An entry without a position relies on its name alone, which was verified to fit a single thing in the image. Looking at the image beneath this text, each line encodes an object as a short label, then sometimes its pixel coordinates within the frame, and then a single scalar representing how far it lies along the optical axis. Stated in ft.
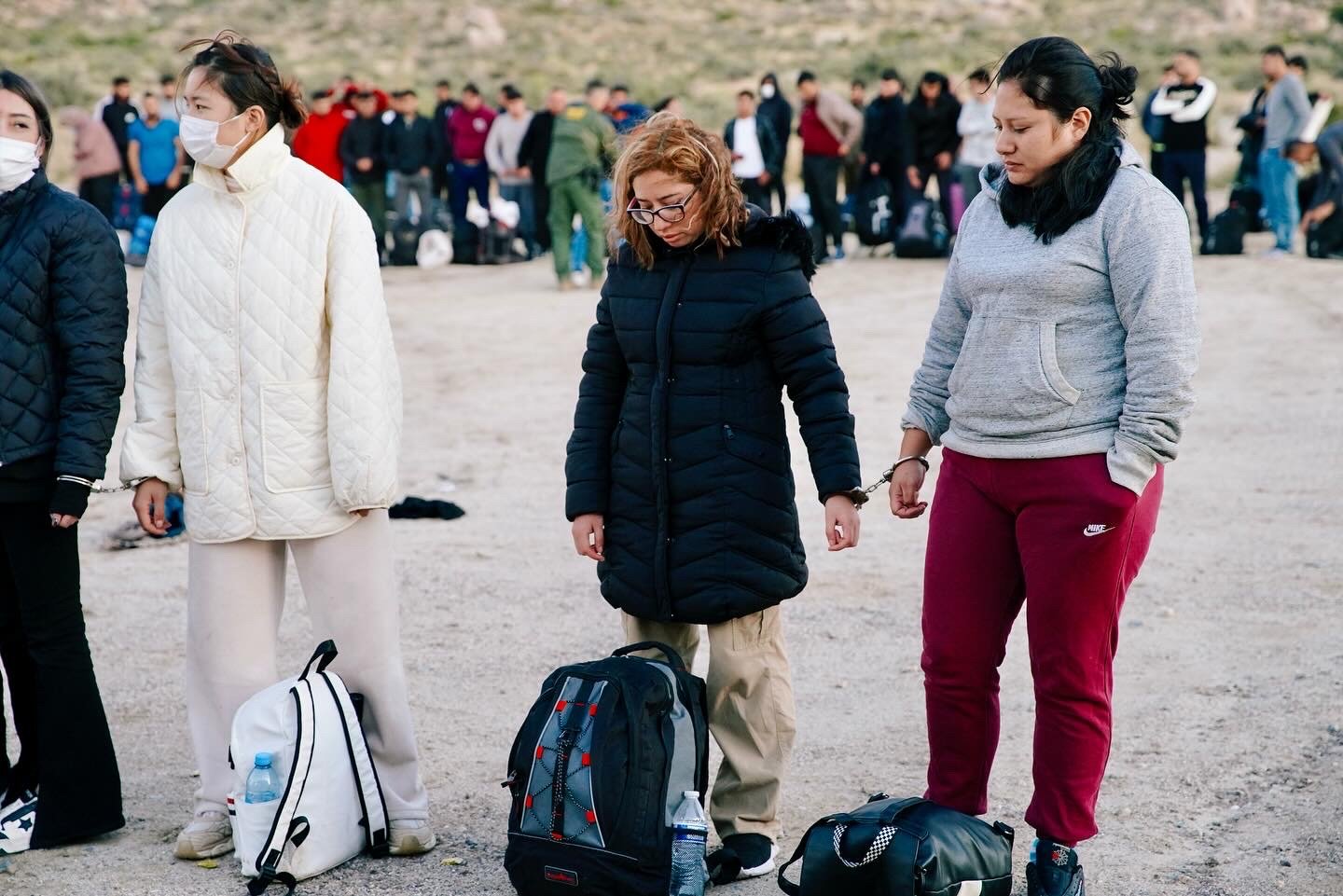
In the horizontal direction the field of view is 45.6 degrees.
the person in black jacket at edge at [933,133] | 56.80
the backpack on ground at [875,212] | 58.39
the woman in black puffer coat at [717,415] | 13.14
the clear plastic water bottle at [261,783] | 13.56
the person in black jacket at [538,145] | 58.70
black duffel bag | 11.84
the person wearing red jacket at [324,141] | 62.34
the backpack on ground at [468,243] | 63.05
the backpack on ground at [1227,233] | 54.39
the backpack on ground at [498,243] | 62.90
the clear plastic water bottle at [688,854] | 12.37
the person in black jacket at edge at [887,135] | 57.41
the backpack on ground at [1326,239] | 52.42
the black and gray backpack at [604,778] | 12.41
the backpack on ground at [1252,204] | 56.03
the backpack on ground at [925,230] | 57.26
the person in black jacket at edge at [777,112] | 59.52
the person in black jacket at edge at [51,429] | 13.93
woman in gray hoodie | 11.76
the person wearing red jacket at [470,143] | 64.64
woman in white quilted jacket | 13.70
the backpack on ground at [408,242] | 62.85
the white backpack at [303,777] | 13.55
